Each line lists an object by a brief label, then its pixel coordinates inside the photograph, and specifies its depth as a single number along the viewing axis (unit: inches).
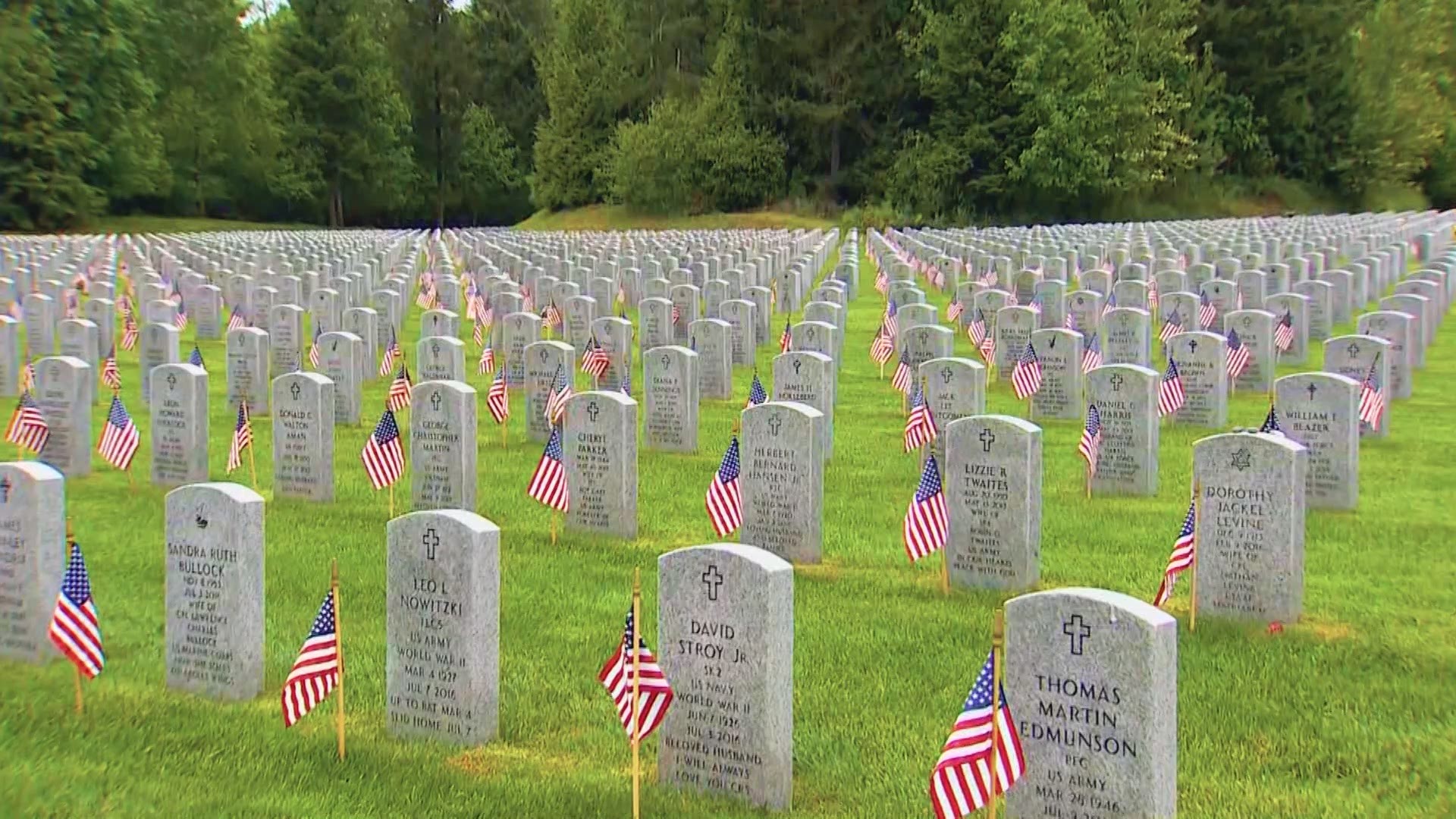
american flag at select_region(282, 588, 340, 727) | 252.7
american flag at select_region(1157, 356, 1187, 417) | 513.0
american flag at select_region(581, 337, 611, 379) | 625.6
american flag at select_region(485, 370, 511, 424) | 545.6
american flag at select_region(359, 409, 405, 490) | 425.4
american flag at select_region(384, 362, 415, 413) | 544.1
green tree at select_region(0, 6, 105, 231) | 2132.1
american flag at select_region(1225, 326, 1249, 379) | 633.0
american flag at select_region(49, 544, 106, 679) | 268.7
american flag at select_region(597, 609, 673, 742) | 229.8
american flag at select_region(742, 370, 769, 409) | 484.1
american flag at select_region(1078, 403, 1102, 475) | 439.2
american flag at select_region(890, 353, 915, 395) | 588.4
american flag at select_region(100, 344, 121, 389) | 614.9
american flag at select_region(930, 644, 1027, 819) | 204.5
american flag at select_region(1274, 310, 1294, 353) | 711.7
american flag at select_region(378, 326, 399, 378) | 674.2
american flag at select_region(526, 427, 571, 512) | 395.9
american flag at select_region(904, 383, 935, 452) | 456.8
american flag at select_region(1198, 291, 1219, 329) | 768.9
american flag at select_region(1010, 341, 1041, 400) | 558.6
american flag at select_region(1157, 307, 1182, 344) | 708.7
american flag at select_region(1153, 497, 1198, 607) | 310.8
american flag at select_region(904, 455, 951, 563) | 349.1
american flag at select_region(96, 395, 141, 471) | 463.8
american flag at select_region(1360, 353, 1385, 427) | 509.4
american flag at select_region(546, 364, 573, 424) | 523.8
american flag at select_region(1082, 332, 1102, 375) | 626.2
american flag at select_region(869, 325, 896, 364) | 725.9
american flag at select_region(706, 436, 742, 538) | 379.6
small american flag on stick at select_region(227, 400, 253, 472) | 470.0
